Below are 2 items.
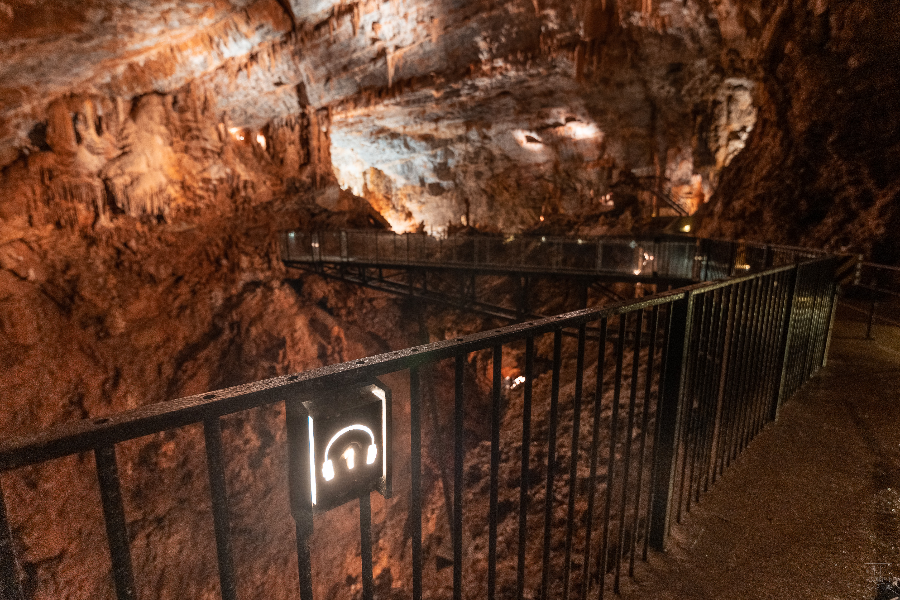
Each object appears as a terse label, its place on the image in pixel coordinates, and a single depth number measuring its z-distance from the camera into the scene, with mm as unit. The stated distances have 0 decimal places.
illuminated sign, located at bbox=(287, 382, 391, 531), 1356
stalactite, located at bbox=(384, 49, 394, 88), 14427
